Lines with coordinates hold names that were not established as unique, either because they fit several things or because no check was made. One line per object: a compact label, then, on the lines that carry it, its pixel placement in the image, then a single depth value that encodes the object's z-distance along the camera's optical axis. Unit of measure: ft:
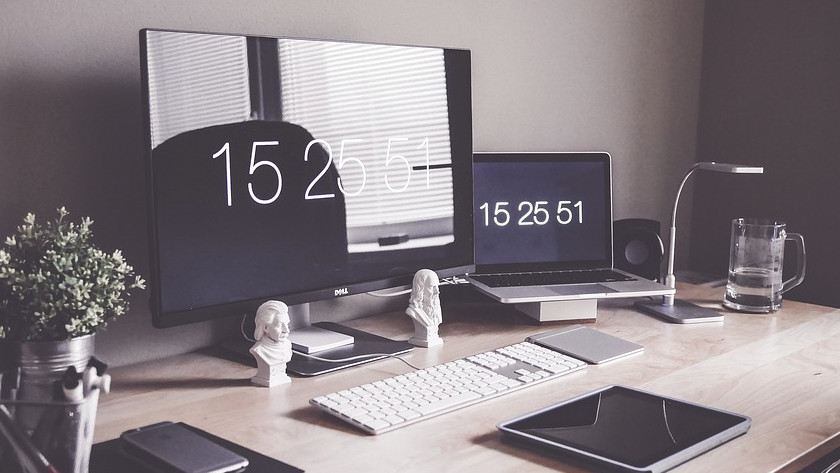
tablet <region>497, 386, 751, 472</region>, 3.46
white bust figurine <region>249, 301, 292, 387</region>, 4.33
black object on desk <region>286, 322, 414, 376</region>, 4.60
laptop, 6.20
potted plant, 3.53
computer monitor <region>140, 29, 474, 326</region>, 4.19
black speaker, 6.63
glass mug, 6.23
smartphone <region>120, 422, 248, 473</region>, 3.19
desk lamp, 5.94
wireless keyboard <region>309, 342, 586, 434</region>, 3.86
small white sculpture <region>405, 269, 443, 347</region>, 5.14
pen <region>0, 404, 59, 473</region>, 2.95
